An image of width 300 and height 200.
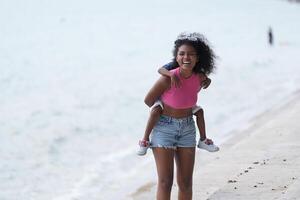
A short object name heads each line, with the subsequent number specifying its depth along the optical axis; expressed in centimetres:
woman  1012
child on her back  1000
